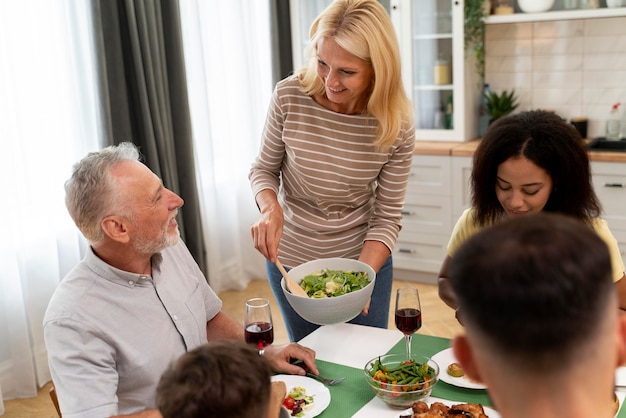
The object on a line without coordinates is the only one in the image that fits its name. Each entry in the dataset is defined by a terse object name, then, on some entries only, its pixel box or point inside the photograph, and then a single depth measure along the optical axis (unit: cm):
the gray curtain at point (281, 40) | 460
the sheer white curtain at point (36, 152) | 315
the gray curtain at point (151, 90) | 342
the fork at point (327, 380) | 172
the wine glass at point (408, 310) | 174
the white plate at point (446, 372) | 164
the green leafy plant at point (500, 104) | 448
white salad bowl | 178
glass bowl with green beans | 158
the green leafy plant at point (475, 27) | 425
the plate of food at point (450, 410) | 147
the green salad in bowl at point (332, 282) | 187
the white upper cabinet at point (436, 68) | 433
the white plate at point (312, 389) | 159
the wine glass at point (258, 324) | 172
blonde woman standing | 204
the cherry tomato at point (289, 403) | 161
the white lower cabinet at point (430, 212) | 426
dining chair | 164
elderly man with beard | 158
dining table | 160
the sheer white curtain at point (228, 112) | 420
